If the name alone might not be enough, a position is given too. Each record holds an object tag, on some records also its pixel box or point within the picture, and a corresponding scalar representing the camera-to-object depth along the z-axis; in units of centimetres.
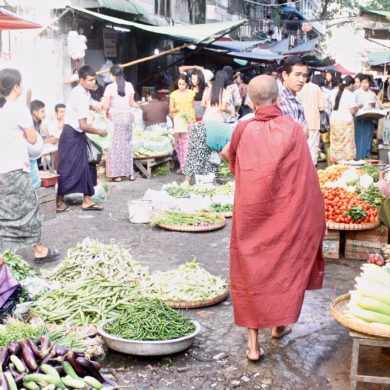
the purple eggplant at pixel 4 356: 352
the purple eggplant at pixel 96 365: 369
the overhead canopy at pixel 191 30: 1450
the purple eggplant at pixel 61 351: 374
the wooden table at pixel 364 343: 365
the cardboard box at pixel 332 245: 714
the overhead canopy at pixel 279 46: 2661
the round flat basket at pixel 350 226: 688
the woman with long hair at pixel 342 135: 1311
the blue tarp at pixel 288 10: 4270
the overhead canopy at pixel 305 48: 2529
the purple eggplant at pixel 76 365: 366
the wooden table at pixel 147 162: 1280
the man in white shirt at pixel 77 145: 871
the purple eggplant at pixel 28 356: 354
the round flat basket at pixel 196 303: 536
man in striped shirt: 614
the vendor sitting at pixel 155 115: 1377
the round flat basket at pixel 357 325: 359
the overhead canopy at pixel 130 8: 1329
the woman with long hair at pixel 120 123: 1146
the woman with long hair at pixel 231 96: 1181
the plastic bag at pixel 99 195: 1018
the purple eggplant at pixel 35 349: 366
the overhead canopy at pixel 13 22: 827
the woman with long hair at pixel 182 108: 1281
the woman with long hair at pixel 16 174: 602
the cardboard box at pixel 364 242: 707
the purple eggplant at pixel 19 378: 338
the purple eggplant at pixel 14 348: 363
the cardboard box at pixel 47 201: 862
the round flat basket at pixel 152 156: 1269
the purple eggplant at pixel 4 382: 324
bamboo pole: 1252
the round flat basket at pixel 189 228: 841
